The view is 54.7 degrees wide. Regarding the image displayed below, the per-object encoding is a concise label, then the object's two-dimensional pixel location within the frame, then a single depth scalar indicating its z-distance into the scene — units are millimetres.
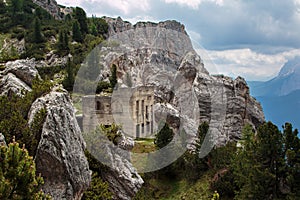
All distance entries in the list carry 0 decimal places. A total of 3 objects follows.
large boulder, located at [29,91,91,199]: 14945
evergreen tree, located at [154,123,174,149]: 30719
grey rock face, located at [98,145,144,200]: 21047
